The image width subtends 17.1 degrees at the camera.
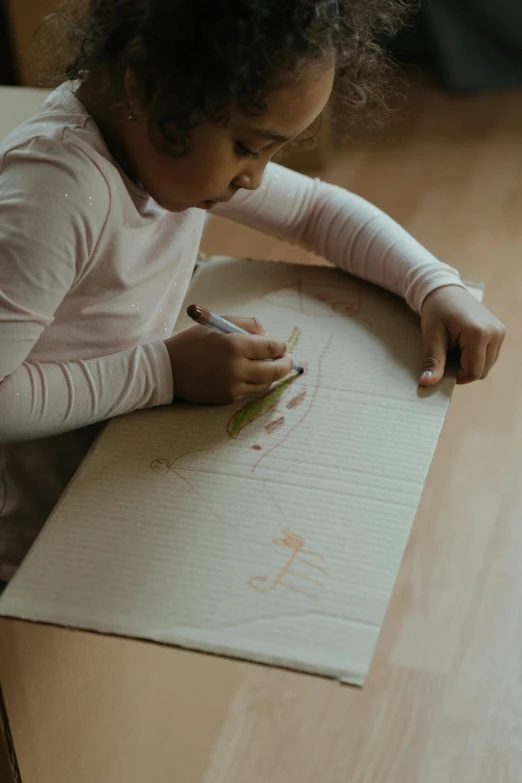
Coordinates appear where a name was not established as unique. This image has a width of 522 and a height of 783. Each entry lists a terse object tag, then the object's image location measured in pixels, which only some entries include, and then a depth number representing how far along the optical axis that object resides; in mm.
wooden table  1665
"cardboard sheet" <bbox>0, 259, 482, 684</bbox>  1392
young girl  1484
